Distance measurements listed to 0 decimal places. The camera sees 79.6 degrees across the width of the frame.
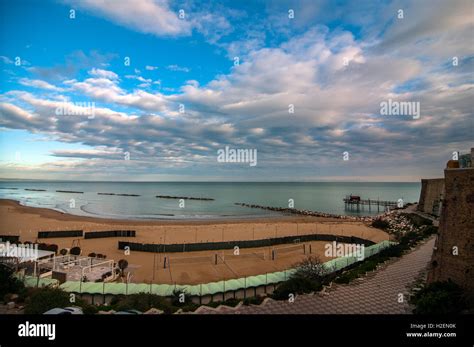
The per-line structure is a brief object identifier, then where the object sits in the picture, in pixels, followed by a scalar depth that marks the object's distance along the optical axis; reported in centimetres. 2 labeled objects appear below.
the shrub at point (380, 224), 3965
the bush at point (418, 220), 3450
